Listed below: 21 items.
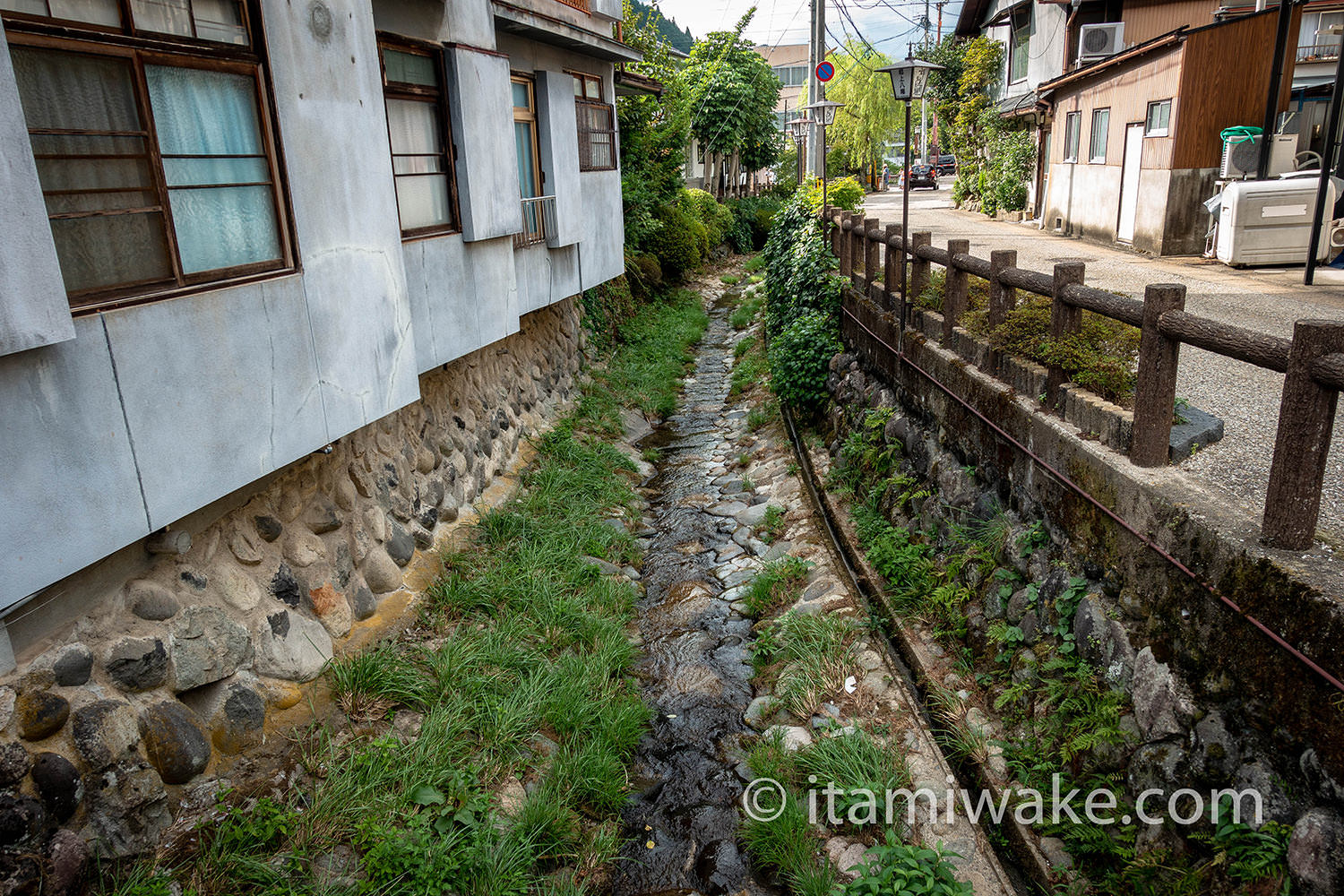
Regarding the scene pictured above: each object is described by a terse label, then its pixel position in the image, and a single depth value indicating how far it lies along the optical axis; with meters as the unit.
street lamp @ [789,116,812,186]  24.48
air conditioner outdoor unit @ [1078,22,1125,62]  20.27
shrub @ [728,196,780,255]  30.61
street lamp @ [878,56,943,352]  8.84
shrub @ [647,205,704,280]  19.94
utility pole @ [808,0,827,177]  18.54
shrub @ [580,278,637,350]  14.47
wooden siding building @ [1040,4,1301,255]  14.53
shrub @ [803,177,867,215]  14.68
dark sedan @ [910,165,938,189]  46.84
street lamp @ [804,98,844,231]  16.12
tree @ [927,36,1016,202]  29.39
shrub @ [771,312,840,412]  11.62
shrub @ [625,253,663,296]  18.08
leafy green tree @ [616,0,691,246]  17.11
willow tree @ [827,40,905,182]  45.16
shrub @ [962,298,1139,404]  5.34
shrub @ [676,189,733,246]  24.89
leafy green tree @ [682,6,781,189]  30.22
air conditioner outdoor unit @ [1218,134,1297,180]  13.92
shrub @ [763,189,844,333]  12.79
